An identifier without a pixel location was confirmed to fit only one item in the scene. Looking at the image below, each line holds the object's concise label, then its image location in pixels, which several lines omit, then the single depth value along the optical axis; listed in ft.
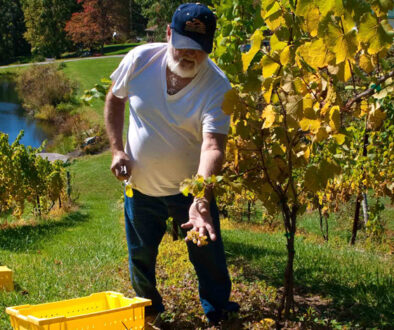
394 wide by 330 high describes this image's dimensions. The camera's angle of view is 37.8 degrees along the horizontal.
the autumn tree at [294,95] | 6.06
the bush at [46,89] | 114.93
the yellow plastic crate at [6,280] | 14.01
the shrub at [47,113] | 106.65
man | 9.32
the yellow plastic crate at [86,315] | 8.22
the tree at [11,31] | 194.49
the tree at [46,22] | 181.37
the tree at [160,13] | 109.29
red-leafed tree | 173.17
